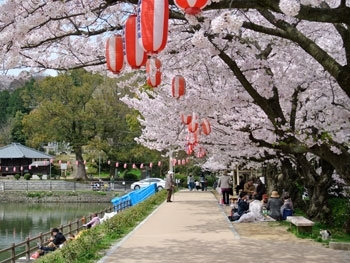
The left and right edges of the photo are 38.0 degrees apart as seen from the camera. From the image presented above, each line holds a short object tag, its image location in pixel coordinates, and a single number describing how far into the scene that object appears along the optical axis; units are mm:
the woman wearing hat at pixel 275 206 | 15617
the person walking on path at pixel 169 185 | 24594
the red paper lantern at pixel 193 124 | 14668
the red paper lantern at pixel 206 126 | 15507
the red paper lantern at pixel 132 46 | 6988
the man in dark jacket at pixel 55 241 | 14133
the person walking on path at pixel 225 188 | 22175
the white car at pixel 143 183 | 43625
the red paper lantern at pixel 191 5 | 5145
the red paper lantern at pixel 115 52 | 7883
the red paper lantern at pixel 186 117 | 14808
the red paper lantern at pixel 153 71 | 9125
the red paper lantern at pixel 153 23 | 5926
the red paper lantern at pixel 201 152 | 22716
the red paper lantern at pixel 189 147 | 19567
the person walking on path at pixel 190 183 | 39597
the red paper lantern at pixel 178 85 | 11742
